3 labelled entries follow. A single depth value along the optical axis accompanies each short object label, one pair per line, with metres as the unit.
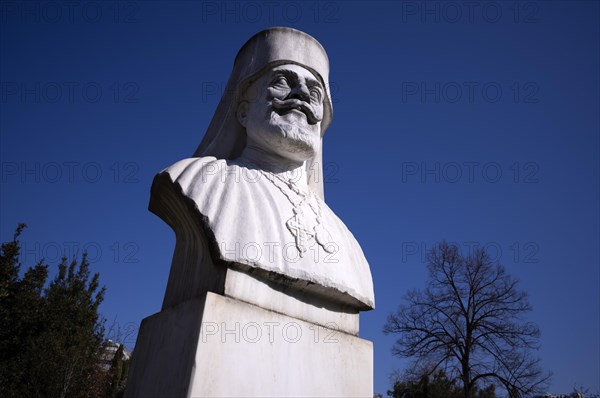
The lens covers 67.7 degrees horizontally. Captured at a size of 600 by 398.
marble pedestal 2.00
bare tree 12.65
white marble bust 2.38
